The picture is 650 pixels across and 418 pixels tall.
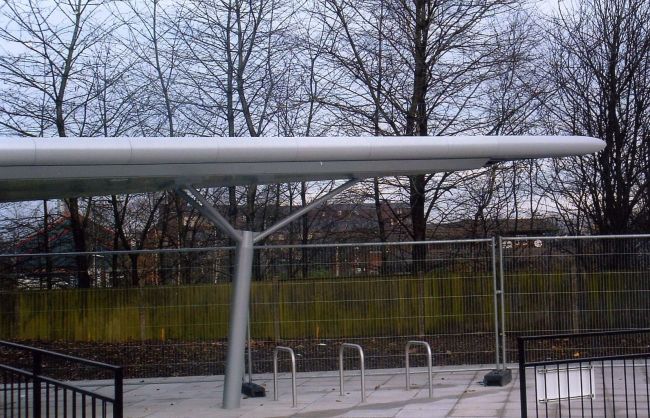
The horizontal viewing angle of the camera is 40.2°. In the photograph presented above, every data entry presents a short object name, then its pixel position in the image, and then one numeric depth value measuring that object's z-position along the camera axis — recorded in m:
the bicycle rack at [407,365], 12.03
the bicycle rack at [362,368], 11.89
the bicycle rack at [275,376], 11.90
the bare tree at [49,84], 20.39
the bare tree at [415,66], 19.53
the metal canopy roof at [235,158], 9.91
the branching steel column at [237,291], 11.71
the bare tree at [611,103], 20.95
